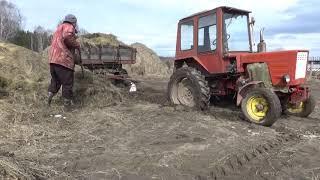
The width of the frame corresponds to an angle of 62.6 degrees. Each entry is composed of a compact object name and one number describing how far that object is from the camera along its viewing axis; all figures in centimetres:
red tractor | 525
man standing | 533
